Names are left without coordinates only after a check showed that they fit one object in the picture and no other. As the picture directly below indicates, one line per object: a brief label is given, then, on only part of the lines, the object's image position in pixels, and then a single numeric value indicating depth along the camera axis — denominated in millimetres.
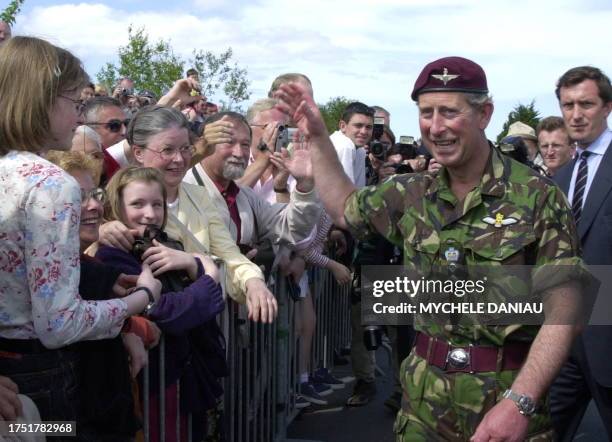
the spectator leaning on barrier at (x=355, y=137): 7973
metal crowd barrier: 4676
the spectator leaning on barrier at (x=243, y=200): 5230
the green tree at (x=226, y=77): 38344
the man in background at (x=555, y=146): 8273
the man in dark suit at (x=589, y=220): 4652
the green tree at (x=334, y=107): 73025
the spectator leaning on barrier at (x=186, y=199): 4492
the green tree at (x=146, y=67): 32688
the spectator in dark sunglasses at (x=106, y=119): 6117
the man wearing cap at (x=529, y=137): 11555
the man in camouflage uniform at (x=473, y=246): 3035
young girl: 3592
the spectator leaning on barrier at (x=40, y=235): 2592
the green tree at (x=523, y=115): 44500
